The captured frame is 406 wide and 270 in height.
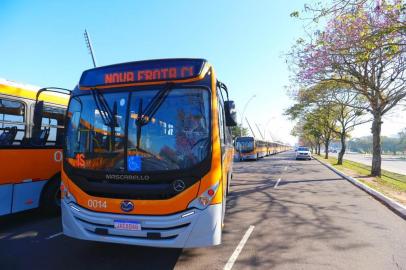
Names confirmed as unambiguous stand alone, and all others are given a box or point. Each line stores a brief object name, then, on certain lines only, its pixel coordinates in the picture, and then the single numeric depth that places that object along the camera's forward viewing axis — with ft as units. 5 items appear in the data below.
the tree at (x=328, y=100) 70.68
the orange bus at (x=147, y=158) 13.46
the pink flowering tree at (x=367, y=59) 28.95
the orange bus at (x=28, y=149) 19.33
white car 131.13
